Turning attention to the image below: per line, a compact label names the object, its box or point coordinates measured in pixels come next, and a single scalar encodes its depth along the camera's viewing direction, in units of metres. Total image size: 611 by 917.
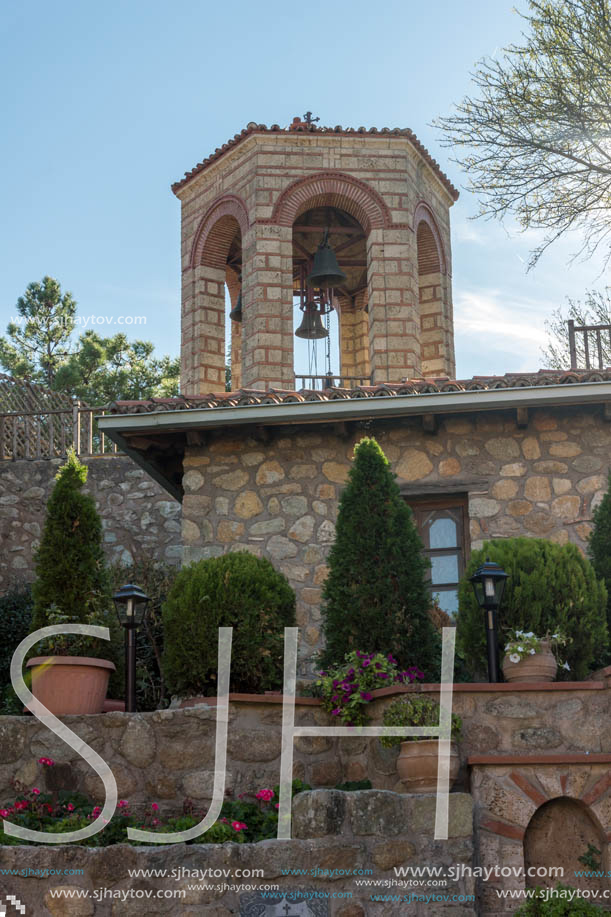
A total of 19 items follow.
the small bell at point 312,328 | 14.70
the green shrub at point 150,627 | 11.55
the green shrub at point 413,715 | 7.10
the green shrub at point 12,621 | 14.11
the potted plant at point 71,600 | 7.92
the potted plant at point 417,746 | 6.90
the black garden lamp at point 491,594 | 7.66
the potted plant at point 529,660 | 7.48
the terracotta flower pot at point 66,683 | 7.88
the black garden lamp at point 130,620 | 8.16
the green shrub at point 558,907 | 6.20
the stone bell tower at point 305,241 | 14.34
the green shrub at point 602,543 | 8.42
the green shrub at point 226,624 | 8.07
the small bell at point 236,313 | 15.61
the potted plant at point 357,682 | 7.61
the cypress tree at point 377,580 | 8.05
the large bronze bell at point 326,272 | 13.38
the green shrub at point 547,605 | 7.86
